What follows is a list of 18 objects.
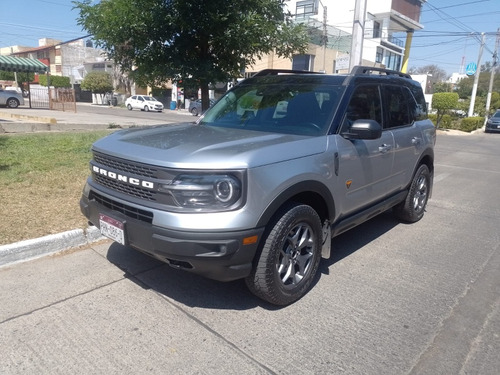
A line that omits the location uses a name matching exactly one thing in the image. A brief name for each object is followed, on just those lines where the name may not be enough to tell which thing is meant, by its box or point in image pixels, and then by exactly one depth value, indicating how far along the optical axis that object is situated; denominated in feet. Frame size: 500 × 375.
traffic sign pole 103.48
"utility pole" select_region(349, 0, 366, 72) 39.68
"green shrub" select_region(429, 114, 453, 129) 84.17
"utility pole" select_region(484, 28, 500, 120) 112.78
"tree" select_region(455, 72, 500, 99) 212.84
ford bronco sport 8.93
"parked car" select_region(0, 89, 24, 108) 87.81
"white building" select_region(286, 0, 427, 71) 157.89
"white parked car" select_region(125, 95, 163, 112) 128.16
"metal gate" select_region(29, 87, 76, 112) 90.84
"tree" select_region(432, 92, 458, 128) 84.28
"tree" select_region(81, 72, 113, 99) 159.12
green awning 76.18
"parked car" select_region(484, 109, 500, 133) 84.88
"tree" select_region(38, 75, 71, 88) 171.42
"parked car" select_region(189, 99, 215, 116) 123.71
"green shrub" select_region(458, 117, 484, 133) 83.91
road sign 116.59
